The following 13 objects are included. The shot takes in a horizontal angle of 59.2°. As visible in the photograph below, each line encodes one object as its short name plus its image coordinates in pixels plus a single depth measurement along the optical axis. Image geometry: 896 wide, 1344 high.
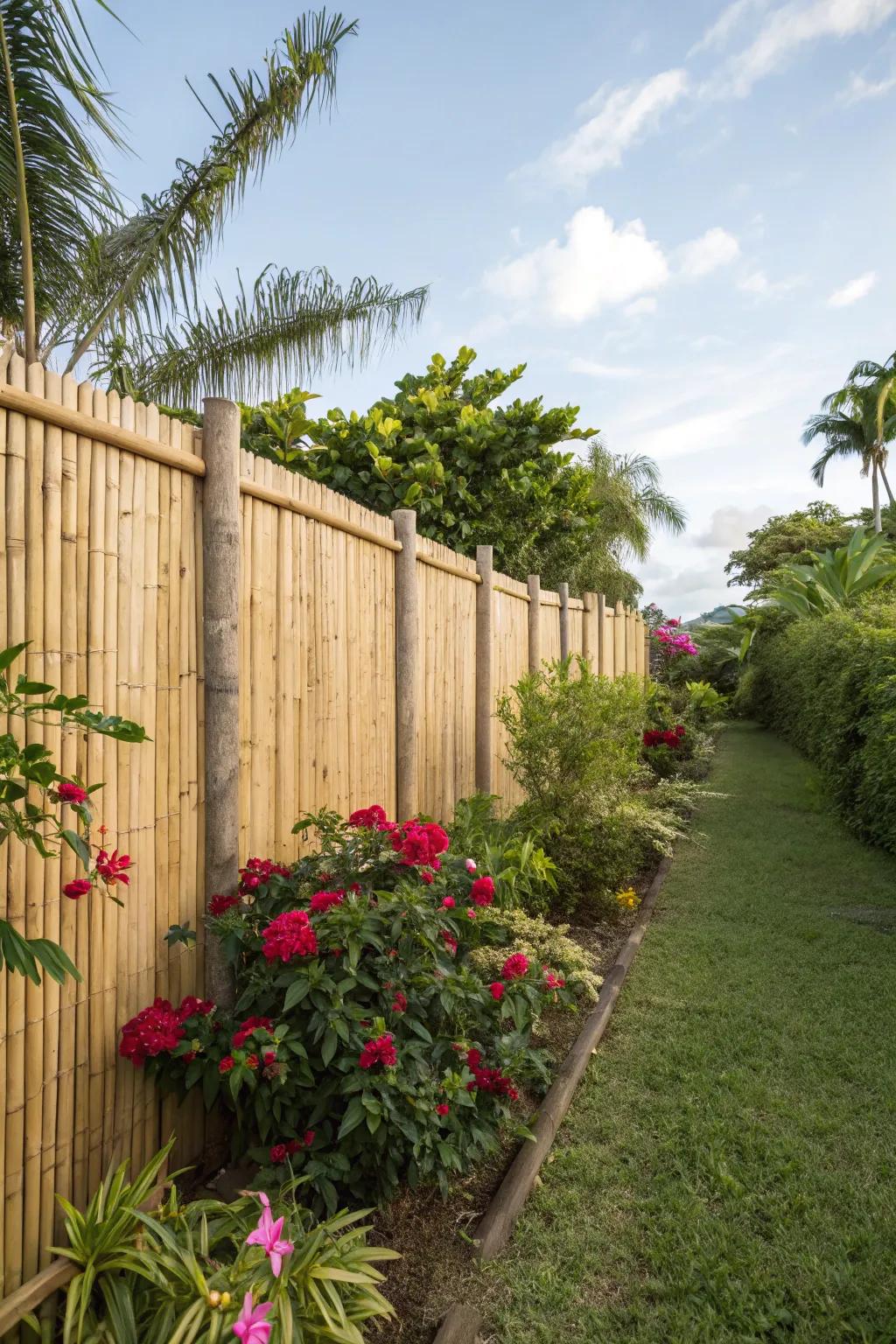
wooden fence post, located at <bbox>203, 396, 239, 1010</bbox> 2.53
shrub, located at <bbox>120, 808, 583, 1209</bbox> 2.09
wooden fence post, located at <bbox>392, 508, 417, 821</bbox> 4.15
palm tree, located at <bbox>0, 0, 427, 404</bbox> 4.60
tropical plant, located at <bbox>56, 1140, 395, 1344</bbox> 1.57
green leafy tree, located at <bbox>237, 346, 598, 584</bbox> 6.90
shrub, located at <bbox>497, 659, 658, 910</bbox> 4.85
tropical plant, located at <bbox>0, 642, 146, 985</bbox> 1.51
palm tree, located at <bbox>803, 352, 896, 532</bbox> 30.48
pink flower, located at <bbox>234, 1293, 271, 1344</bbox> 1.42
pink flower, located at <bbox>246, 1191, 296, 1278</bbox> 1.58
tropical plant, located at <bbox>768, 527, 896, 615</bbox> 12.29
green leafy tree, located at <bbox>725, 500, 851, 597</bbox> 26.19
